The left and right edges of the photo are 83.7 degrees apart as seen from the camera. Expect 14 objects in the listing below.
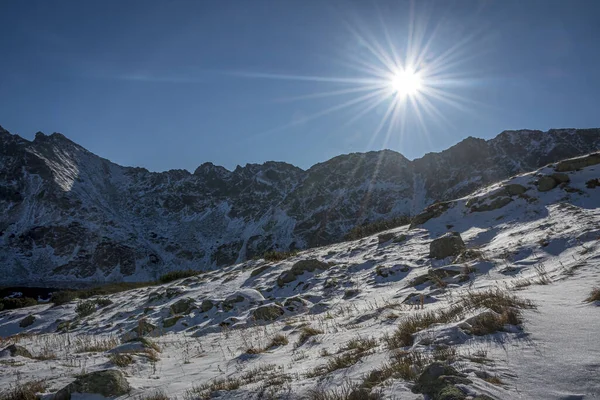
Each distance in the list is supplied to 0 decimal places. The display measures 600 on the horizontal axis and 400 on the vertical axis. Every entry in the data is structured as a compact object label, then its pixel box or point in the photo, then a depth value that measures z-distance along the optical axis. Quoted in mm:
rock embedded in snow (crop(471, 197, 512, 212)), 17266
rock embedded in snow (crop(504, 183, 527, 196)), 17473
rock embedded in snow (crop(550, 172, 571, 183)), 16686
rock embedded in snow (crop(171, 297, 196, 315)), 13486
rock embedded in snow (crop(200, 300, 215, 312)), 13062
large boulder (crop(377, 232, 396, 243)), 18359
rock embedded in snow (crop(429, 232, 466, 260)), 12395
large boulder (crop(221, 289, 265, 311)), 12686
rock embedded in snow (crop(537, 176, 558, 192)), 16531
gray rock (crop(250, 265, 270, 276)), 17744
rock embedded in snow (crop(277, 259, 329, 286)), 15250
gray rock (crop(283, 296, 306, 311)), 11297
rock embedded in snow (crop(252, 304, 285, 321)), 10586
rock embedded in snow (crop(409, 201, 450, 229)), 19809
